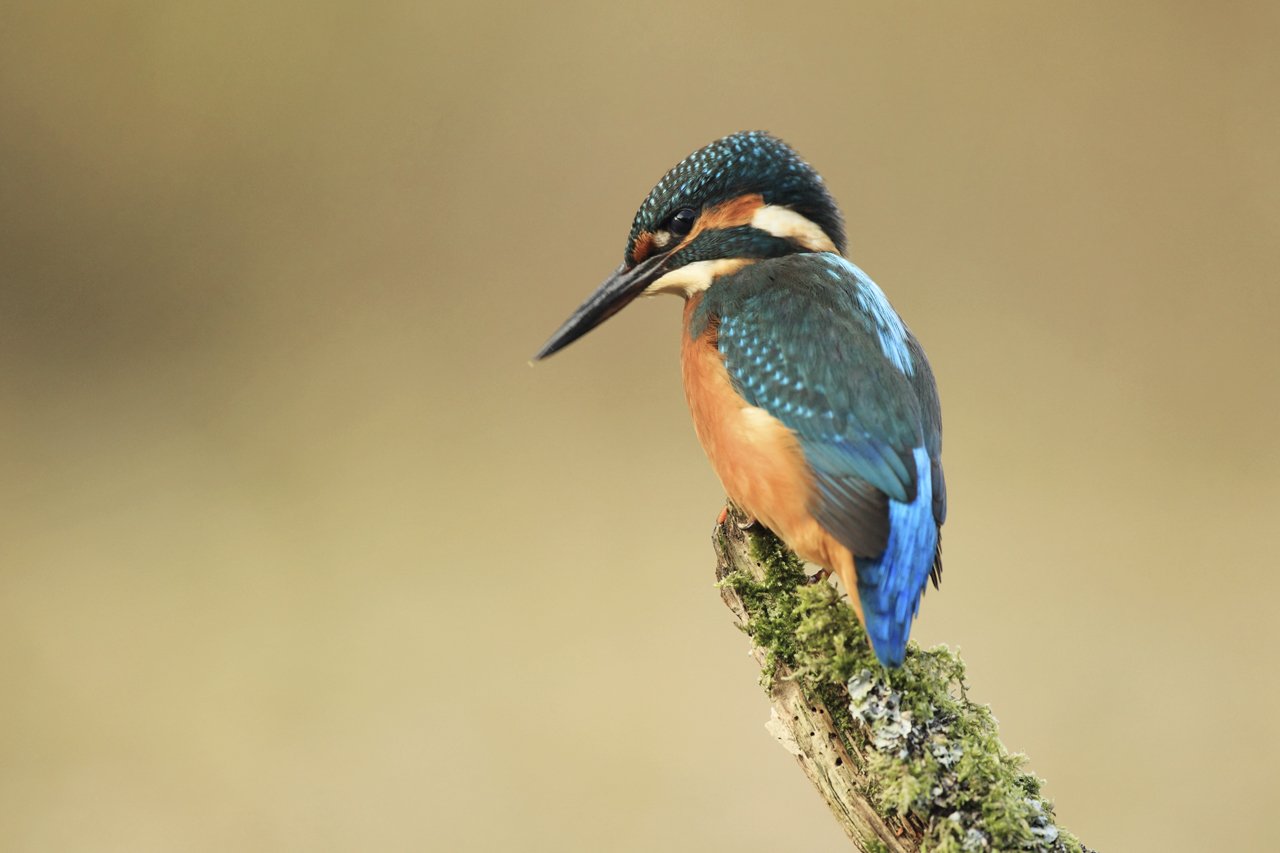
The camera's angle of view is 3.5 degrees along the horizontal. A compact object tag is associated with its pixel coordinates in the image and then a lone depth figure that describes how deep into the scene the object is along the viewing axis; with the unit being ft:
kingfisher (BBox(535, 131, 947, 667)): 15.05
